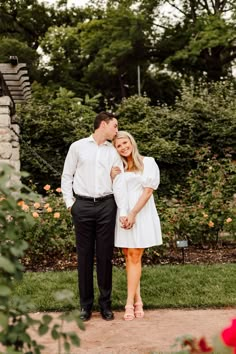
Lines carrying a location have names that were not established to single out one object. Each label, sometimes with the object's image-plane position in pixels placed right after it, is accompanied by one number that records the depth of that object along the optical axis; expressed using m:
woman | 5.18
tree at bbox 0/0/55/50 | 28.02
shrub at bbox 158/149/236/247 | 8.32
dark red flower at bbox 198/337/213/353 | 1.64
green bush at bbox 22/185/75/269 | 7.56
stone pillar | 8.52
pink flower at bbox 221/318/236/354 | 1.49
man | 5.10
